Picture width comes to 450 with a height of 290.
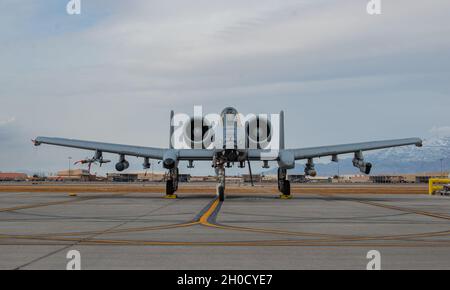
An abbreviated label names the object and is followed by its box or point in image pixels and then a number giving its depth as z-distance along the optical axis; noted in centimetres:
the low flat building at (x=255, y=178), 18131
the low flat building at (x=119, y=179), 17526
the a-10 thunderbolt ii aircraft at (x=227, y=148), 3634
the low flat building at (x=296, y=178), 19088
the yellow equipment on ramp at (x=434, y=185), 5172
